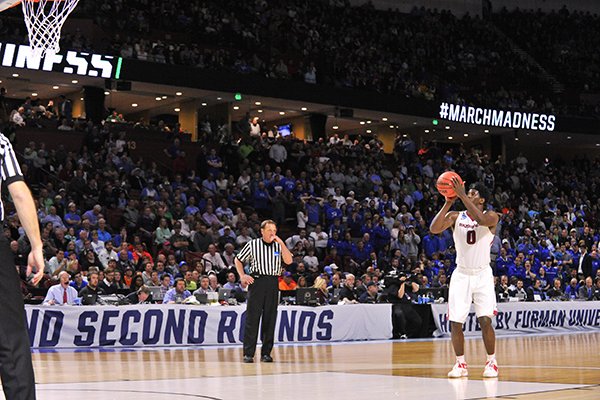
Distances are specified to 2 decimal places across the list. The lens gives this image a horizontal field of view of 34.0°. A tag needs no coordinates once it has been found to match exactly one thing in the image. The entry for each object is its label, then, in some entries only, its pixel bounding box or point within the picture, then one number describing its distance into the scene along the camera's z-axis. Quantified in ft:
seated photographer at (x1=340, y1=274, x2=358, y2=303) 71.87
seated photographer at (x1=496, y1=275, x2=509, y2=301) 80.35
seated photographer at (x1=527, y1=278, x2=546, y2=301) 83.82
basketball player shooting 36.73
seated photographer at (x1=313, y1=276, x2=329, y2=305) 68.95
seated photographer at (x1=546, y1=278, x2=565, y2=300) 88.76
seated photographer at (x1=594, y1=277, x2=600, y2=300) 90.89
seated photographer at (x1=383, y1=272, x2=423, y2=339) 72.02
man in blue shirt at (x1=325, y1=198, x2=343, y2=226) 98.17
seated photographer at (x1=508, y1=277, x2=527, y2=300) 83.51
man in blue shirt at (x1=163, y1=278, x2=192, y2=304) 62.44
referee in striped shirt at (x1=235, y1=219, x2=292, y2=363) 47.29
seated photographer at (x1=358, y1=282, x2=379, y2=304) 73.92
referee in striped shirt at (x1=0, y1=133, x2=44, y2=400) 17.94
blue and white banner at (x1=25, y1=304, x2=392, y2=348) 56.03
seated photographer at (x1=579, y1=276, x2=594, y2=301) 90.53
